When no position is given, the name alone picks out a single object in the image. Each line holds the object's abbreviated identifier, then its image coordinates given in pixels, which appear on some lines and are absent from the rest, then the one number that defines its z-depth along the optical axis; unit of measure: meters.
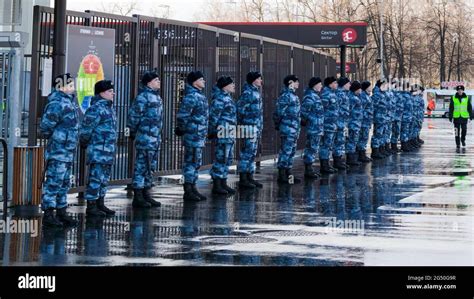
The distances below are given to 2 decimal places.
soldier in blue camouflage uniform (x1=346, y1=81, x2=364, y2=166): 25.84
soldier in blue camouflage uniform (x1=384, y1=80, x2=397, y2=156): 29.70
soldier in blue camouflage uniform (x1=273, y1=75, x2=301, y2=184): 20.75
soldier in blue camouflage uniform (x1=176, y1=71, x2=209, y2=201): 17.19
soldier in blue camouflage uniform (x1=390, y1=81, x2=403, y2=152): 31.67
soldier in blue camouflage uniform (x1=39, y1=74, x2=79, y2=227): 13.73
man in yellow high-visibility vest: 35.28
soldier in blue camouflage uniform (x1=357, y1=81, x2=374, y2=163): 27.02
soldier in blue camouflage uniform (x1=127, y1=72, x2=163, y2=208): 16.05
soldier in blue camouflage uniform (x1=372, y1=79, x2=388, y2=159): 28.89
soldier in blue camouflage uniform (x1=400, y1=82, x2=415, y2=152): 33.31
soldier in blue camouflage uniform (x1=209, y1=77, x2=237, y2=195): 18.16
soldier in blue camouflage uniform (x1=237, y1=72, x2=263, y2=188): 19.56
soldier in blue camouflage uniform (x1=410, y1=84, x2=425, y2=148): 34.97
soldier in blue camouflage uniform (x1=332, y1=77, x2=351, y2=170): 24.41
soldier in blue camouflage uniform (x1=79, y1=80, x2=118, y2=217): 14.64
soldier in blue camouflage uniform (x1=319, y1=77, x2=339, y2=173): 23.45
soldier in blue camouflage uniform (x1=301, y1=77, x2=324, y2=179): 22.22
